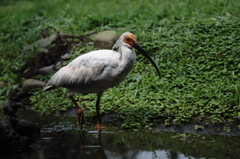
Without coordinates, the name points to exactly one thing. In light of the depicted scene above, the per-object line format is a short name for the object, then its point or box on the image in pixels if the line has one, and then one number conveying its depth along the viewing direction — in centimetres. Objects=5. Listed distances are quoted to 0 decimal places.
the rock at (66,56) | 1530
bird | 964
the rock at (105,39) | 1490
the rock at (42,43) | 1688
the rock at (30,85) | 1405
